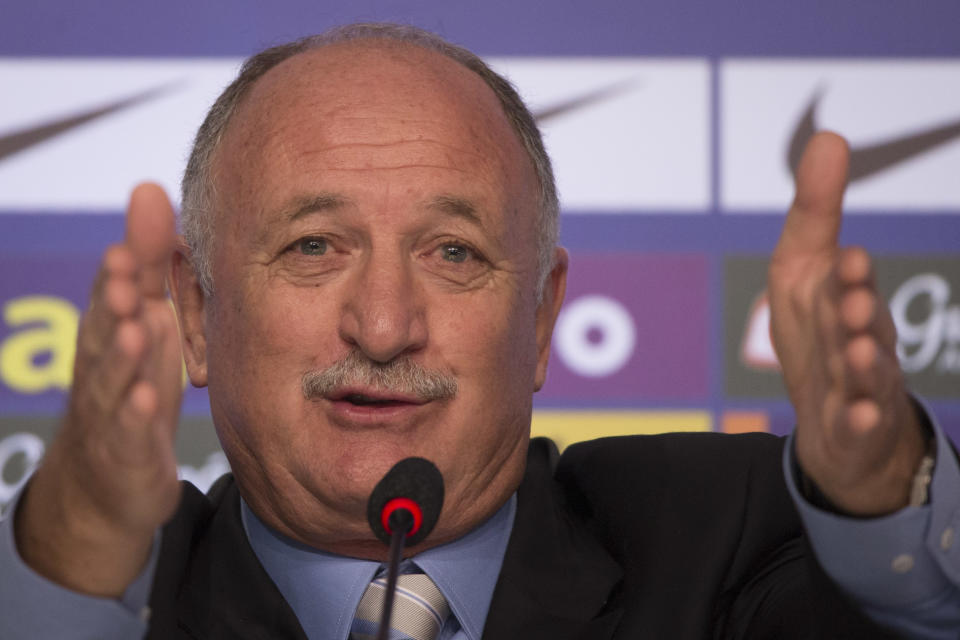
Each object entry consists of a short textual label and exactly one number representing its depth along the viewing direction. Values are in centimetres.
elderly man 287
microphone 277
